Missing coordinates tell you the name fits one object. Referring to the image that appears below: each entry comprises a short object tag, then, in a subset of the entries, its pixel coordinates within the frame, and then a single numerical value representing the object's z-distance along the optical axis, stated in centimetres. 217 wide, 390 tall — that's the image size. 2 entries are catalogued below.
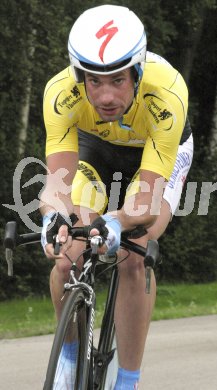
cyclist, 957
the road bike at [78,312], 896
